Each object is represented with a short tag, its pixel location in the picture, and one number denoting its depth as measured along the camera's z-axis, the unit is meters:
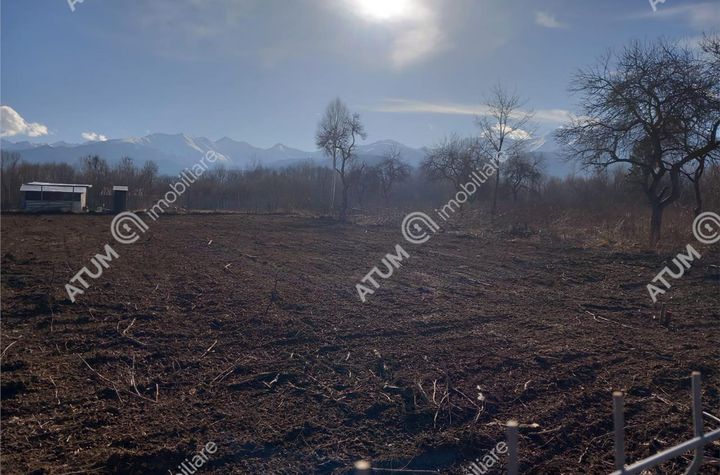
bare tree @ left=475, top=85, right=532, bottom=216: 24.06
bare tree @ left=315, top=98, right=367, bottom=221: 28.36
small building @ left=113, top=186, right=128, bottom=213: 24.61
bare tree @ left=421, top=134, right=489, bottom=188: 33.00
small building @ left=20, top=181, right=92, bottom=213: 23.67
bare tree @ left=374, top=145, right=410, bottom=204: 43.38
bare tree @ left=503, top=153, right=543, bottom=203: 35.69
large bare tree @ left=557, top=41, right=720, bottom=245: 12.07
